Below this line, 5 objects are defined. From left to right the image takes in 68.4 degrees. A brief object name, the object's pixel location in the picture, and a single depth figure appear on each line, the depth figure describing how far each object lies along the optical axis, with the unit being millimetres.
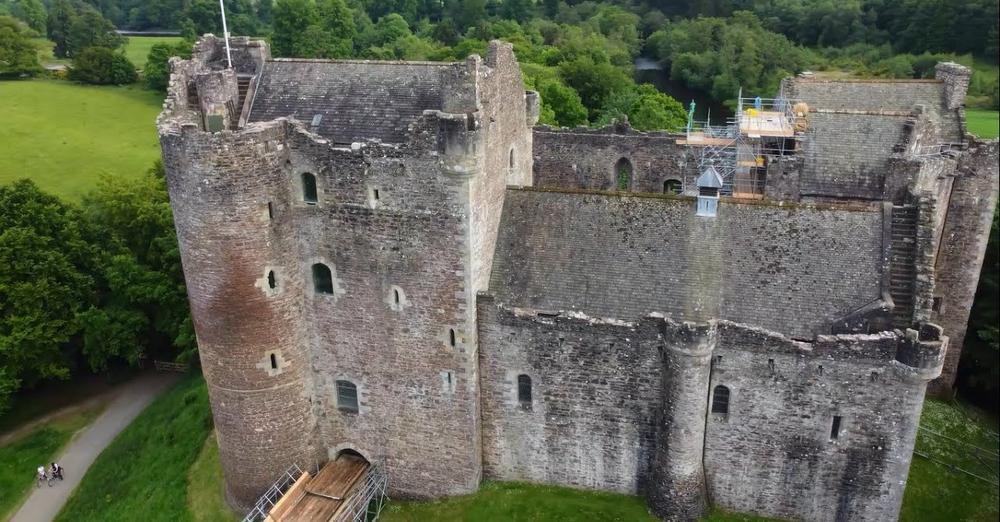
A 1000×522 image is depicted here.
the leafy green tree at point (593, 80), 88812
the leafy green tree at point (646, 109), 66312
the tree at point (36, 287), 39281
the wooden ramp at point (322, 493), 25203
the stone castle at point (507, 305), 22562
